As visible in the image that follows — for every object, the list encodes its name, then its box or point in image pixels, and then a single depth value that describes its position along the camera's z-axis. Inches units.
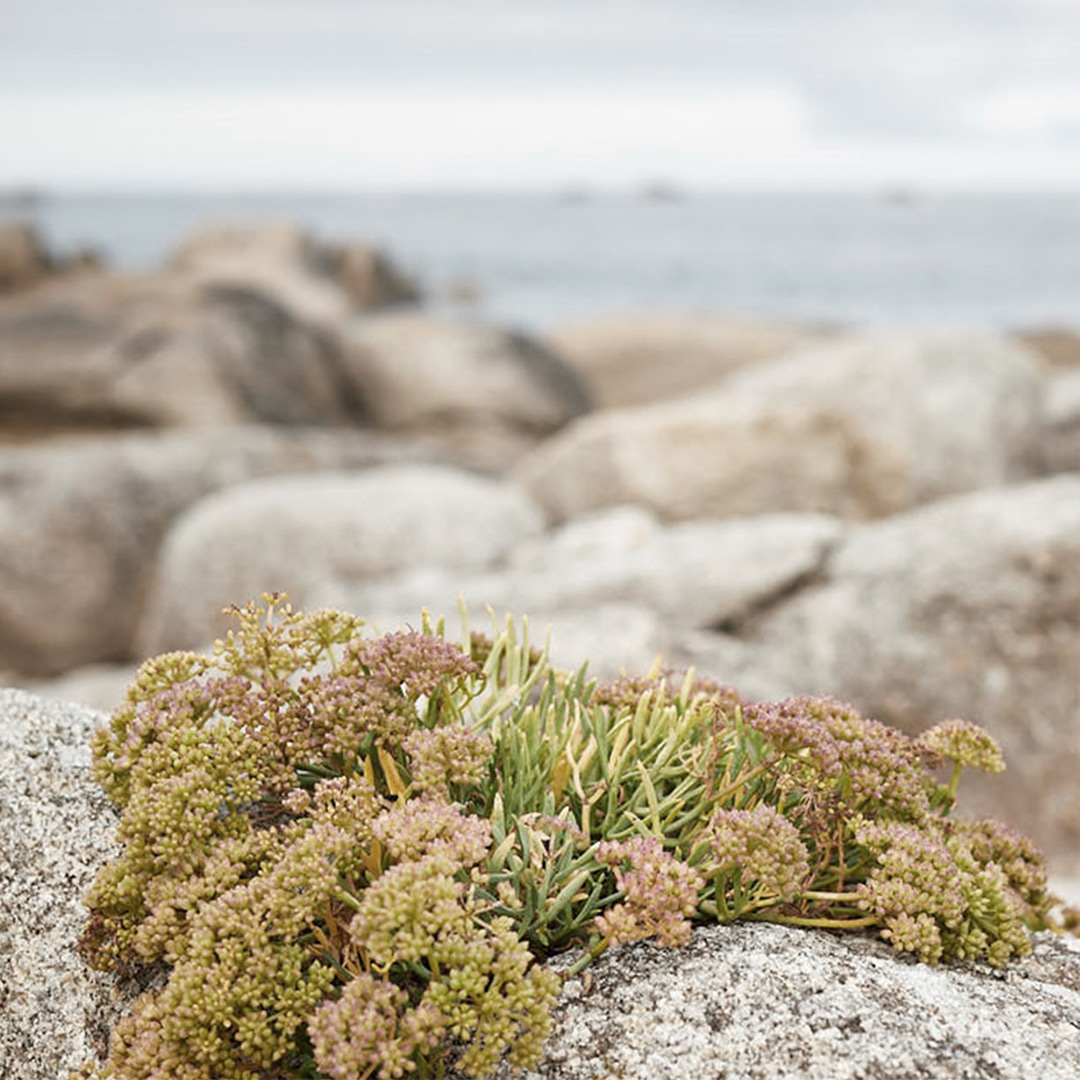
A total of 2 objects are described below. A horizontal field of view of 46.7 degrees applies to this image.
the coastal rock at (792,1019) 83.9
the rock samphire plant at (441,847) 81.0
